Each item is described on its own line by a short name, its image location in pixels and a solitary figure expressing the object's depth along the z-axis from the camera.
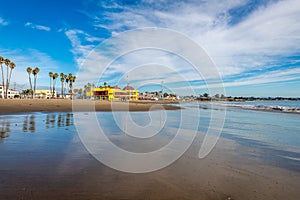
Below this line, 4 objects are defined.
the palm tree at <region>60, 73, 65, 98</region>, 92.47
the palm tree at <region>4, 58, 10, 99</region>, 57.15
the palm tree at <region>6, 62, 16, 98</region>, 60.36
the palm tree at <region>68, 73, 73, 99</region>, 95.99
